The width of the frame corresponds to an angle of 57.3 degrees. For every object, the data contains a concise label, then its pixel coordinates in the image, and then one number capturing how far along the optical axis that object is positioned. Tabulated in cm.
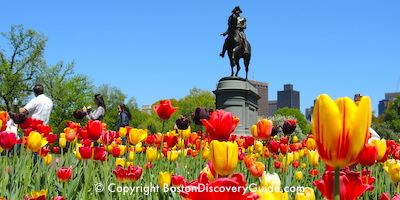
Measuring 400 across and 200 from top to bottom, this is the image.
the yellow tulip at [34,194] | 168
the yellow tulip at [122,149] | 440
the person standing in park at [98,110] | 764
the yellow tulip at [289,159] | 403
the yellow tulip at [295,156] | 457
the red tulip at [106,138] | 291
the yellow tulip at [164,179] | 240
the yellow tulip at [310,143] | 420
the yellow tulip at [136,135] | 336
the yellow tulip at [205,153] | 348
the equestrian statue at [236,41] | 1671
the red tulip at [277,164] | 401
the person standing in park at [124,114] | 929
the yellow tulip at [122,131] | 439
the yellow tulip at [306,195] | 153
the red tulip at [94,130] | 279
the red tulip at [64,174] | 254
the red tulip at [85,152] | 288
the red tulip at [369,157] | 213
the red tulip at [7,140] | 296
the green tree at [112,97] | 5675
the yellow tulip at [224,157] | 128
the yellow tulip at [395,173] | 225
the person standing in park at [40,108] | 639
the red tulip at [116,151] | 393
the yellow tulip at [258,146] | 429
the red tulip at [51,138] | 381
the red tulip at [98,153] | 288
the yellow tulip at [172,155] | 400
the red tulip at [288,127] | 326
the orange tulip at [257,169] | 232
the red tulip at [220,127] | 171
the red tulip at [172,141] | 370
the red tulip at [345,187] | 112
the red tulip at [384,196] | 133
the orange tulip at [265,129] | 288
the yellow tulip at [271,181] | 137
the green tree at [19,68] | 3497
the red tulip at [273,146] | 347
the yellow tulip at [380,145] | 246
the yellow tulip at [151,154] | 356
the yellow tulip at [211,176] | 172
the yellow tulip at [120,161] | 368
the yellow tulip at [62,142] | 457
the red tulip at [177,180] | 219
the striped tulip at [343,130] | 78
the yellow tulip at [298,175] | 345
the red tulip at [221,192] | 79
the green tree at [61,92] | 3712
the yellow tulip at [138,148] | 490
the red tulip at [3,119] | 338
